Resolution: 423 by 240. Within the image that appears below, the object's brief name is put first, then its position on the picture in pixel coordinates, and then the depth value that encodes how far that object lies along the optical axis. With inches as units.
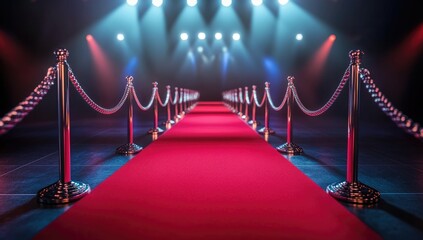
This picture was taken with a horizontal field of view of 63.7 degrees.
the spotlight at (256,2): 515.5
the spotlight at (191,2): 523.5
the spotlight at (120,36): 718.0
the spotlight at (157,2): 516.1
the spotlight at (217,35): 818.4
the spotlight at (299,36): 761.3
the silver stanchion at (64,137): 112.7
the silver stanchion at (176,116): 407.2
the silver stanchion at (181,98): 484.5
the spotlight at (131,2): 510.3
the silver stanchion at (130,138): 191.6
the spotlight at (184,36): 795.4
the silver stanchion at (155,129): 281.4
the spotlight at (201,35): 813.9
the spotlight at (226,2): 535.2
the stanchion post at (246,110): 406.3
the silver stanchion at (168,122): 339.3
